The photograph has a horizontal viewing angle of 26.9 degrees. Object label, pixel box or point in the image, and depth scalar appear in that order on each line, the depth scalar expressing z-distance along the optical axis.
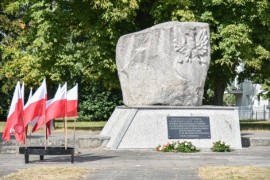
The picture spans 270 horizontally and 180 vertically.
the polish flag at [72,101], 12.70
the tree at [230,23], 23.92
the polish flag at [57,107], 12.48
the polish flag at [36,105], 12.33
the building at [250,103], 58.88
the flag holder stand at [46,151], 12.09
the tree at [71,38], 23.58
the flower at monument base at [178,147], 15.10
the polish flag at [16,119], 12.15
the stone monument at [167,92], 15.65
